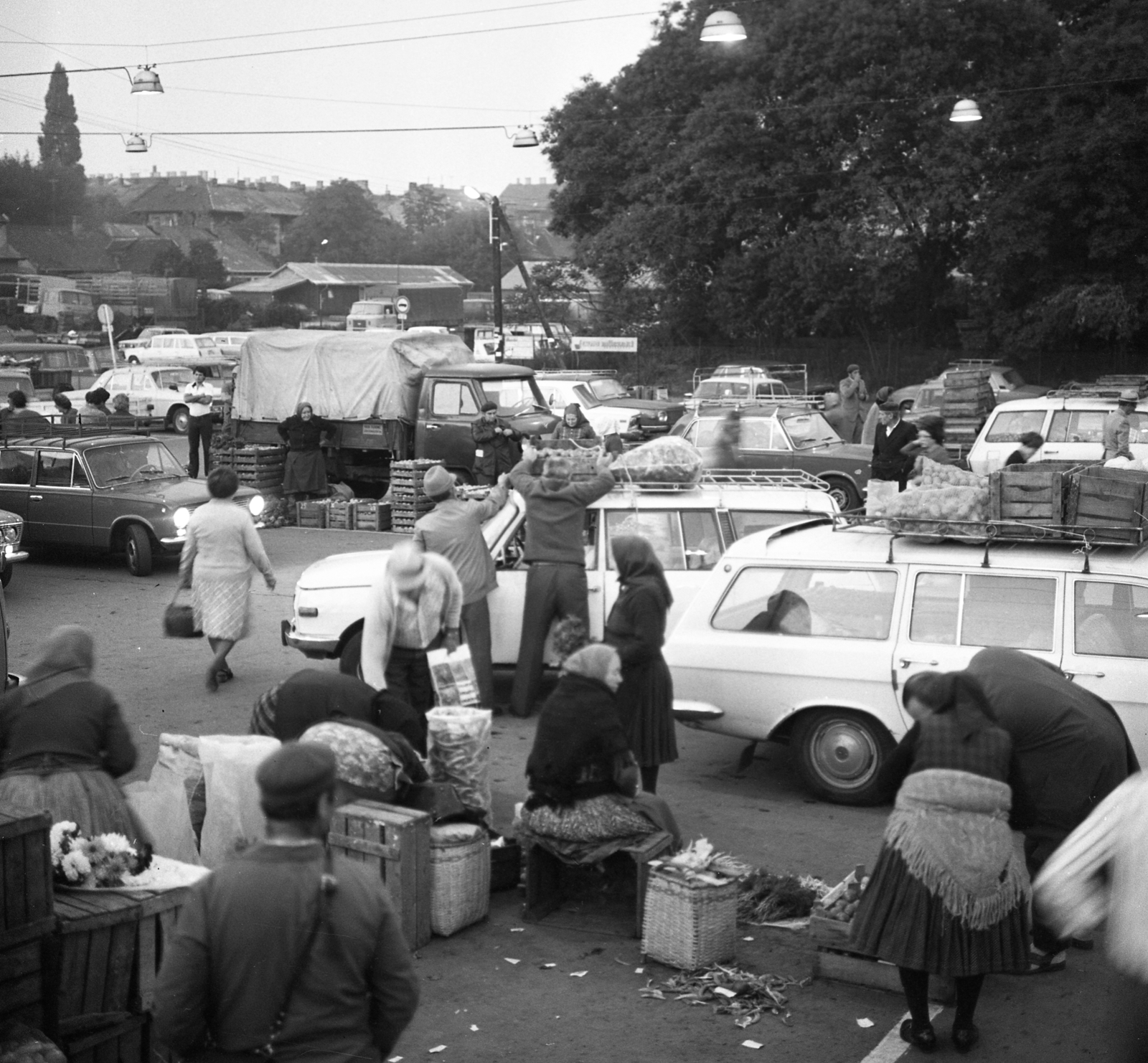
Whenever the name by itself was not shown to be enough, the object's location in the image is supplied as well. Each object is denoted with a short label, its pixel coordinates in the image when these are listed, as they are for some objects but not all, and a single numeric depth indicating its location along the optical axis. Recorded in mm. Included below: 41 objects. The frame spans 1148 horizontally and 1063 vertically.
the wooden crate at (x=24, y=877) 4430
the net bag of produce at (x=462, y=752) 6828
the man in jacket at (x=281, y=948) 3119
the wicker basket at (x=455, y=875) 6312
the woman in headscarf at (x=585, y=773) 6172
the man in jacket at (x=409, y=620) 7766
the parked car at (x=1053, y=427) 18312
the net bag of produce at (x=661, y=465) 10219
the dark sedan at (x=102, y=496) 15773
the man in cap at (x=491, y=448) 18531
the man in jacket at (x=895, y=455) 15406
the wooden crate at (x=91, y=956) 4598
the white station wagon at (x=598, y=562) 9844
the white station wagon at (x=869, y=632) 7367
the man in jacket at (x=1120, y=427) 16031
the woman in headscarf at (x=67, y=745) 5332
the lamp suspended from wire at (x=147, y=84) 26484
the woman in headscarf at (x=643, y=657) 7535
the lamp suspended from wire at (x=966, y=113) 30016
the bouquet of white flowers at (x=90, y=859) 4934
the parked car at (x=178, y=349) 47125
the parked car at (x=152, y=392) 37156
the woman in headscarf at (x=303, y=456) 20719
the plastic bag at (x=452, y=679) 7410
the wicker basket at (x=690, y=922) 5871
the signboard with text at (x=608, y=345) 35719
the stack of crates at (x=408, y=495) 19047
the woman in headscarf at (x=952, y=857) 4969
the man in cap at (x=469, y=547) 9391
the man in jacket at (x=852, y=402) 21984
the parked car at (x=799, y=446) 18875
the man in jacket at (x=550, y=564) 9484
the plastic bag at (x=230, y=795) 6141
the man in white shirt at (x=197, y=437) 22188
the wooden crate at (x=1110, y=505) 7609
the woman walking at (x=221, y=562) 10297
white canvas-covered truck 21328
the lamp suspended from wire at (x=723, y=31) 23062
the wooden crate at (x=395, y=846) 6039
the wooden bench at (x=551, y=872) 6207
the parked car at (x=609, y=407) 26781
